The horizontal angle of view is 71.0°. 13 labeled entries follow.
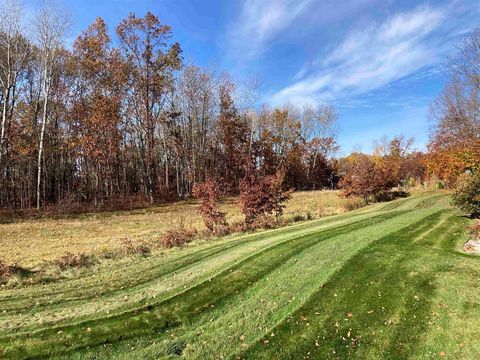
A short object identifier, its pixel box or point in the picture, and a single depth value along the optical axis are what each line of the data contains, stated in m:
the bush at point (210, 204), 16.19
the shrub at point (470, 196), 11.55
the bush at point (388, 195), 26.55
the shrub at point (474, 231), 9.26
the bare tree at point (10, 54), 21.97
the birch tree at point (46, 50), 23.14
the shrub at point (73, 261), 10.82
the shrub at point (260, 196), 17.14
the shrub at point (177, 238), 13.60
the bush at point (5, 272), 9.36
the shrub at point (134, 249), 12.31
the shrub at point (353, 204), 22.91
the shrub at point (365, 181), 25.72
